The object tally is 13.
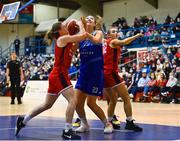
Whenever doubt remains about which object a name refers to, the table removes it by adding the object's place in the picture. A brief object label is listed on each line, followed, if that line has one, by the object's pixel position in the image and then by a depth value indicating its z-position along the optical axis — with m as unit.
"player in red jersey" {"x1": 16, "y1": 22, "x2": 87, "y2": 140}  6.07
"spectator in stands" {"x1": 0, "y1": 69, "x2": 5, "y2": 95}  25.35
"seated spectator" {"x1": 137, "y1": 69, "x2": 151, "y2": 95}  18.08
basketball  6.32
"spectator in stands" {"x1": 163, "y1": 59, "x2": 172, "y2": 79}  17.80
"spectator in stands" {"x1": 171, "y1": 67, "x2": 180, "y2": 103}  16.36
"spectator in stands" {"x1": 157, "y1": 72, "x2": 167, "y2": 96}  17.05
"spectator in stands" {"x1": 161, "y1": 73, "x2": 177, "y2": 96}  16.71
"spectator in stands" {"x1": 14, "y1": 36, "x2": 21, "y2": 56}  30.95
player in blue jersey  6.48
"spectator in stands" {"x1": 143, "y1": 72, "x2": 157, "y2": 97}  17.53
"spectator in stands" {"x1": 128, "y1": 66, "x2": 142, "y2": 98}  18.39
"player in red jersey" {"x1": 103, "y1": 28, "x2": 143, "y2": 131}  7.04
